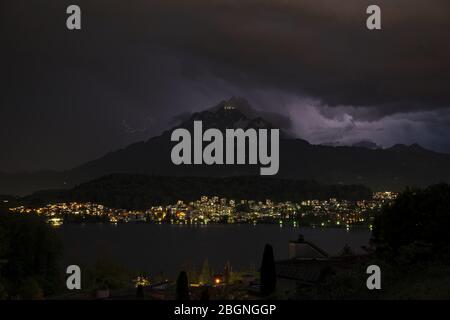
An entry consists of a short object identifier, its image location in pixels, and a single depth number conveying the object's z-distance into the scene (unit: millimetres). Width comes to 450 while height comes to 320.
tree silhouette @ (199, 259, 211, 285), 64750
